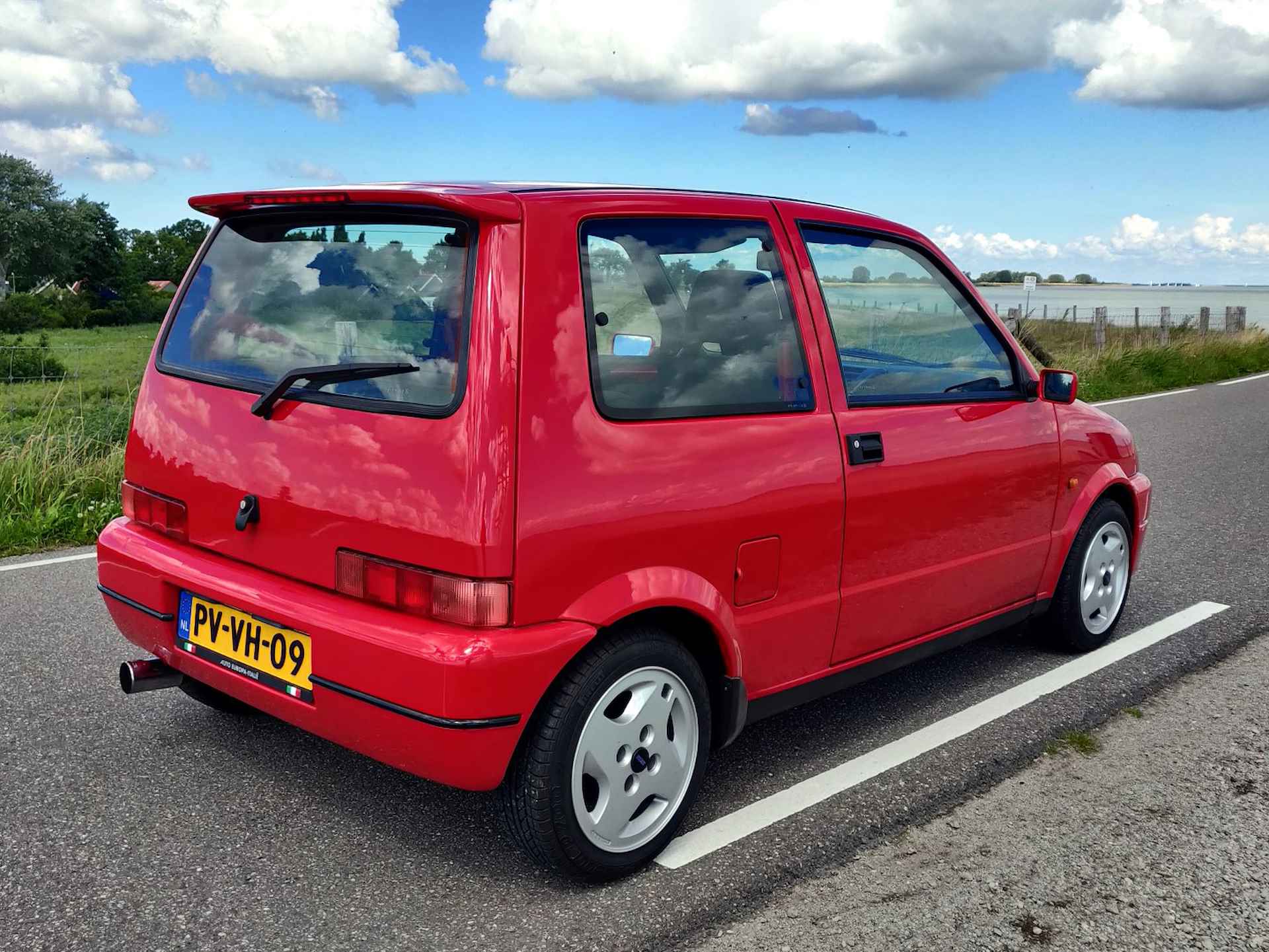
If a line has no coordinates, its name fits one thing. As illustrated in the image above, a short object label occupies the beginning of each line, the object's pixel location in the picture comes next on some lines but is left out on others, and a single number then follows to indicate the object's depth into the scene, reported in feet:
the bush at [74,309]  191.21
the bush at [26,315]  179.52
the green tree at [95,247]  256.93
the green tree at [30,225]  249.96
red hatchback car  8.92
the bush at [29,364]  63.13
